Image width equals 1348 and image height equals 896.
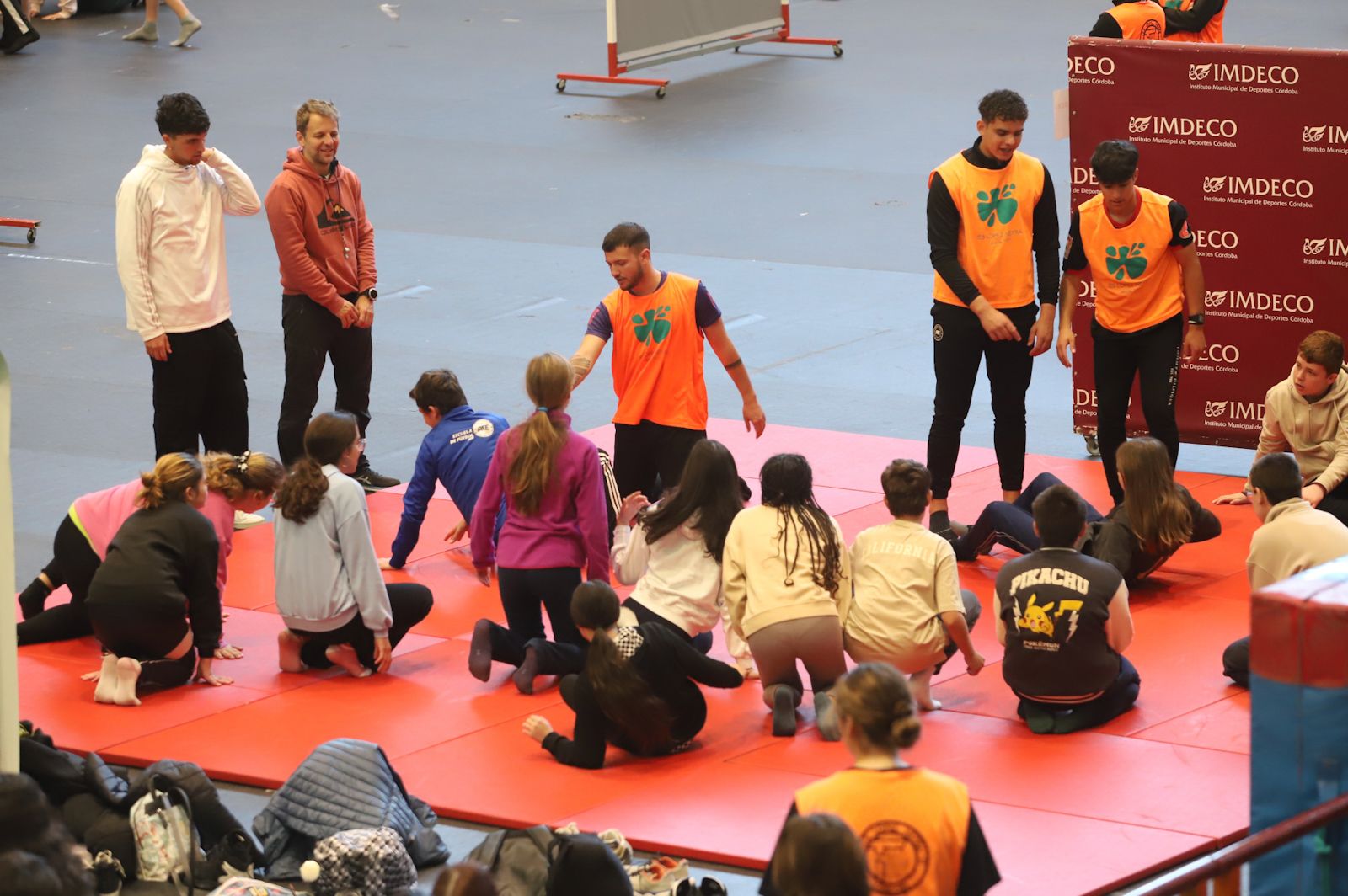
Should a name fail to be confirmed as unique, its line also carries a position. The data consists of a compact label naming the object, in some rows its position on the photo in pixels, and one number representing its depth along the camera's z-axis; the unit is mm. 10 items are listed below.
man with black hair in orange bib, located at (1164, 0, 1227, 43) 22472
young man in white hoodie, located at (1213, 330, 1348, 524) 15428
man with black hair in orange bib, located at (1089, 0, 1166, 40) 21973
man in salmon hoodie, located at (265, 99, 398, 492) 17653
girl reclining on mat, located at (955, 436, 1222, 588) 14230
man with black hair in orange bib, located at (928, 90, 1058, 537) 15671
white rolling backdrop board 35676
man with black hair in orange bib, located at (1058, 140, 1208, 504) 15756
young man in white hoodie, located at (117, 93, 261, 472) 16797
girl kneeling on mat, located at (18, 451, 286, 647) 14109
